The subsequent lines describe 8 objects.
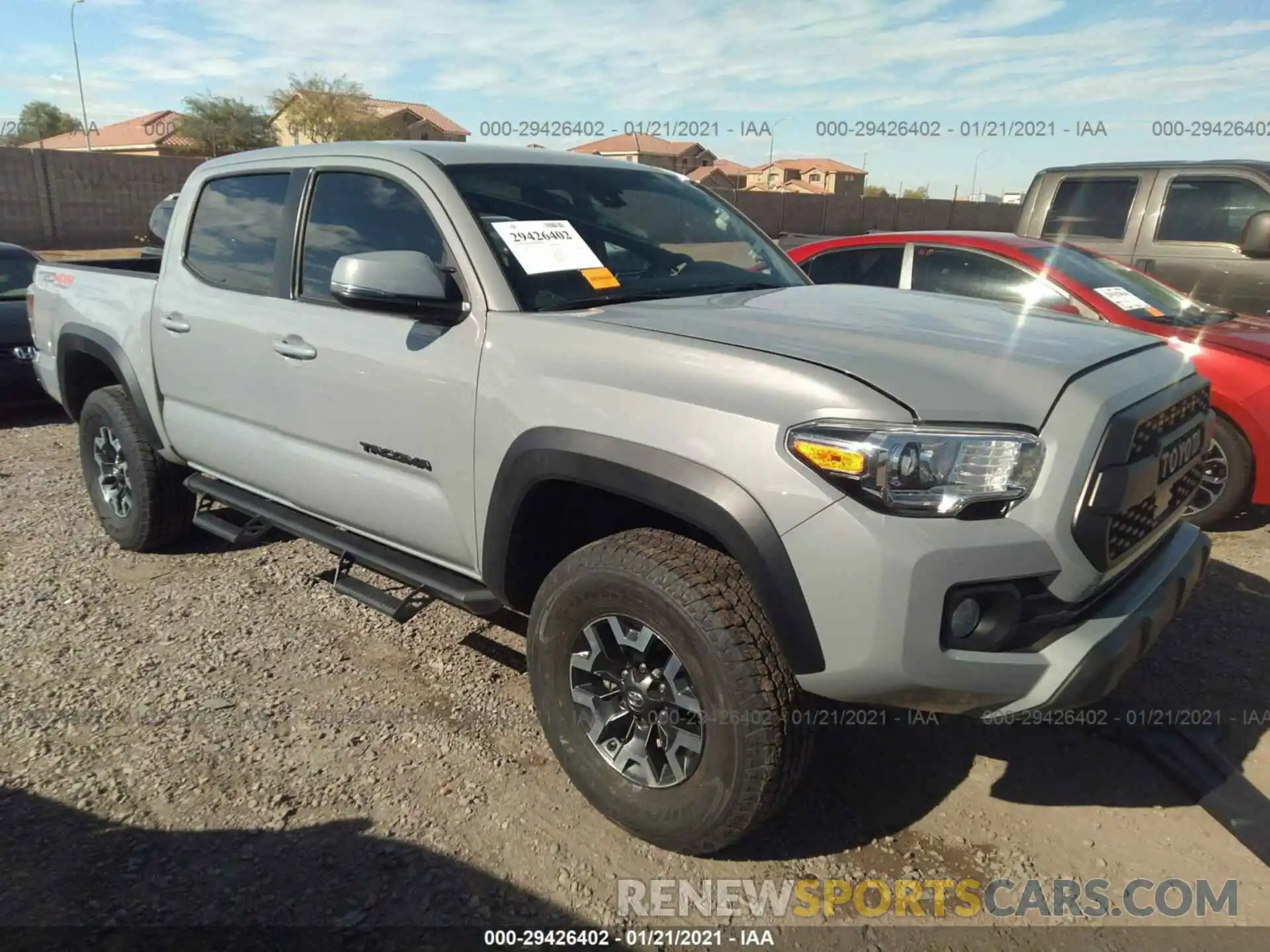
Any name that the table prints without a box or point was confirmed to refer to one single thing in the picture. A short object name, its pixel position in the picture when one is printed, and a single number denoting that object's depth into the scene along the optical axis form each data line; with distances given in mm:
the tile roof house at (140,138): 52031
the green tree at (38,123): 67938
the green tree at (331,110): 50094
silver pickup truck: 2119
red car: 4746
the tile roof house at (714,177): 42562
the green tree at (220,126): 47719
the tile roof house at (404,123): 49031
